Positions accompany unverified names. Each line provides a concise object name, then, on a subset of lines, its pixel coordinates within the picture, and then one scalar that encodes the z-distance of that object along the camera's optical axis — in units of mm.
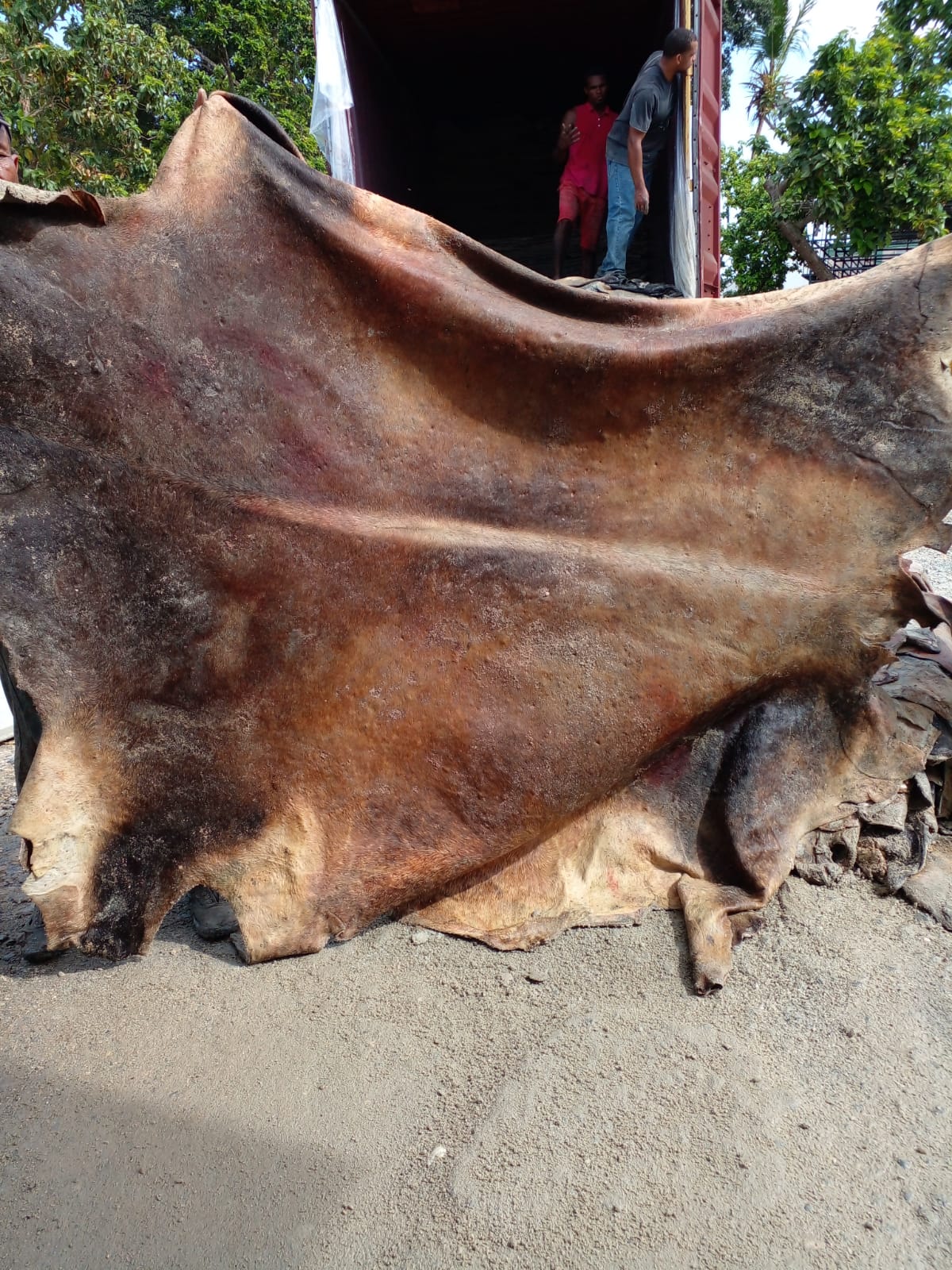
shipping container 4918
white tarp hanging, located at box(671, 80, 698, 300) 4535
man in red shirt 5125
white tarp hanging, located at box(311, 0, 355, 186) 4680
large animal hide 1590
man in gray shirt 4090
